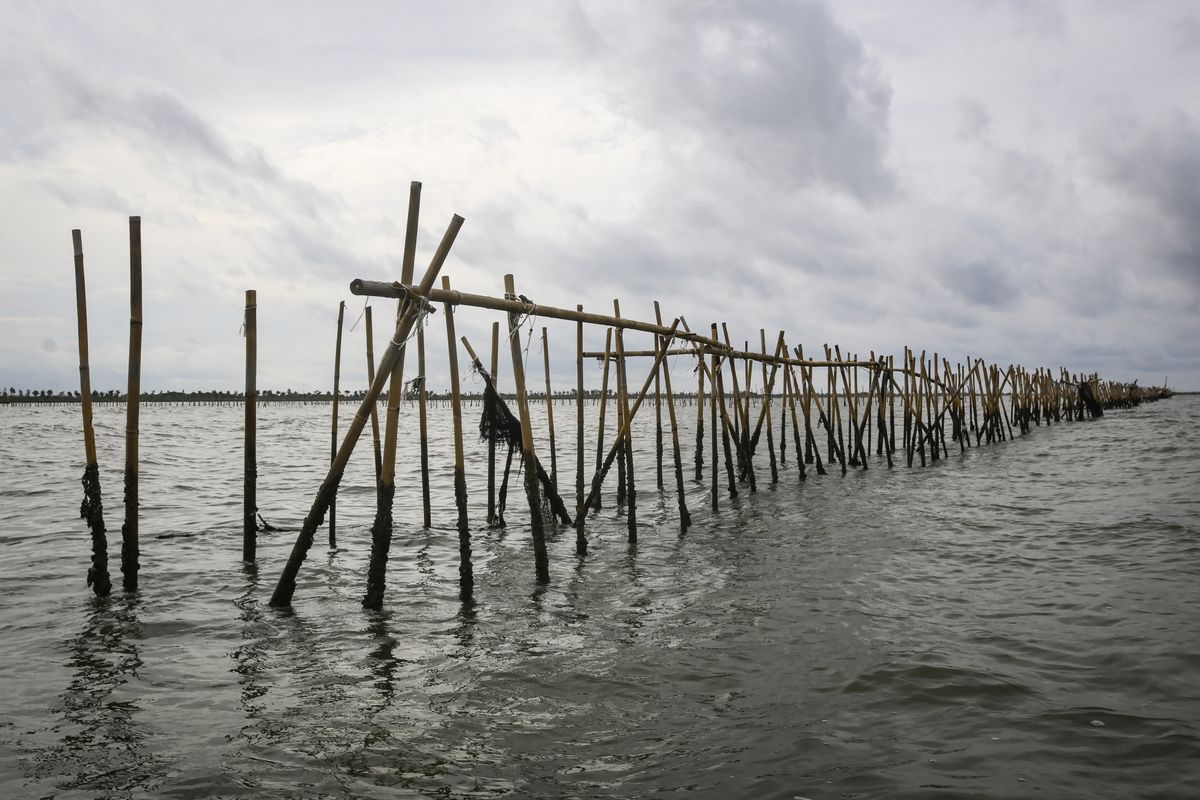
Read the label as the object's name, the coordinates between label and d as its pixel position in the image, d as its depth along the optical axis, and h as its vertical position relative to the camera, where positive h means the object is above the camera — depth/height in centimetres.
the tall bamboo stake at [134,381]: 668 +17
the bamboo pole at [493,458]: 1047 -88
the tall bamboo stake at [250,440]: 765 -42
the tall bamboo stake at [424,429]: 885 -42
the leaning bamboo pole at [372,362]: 985 +49
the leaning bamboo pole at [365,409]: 618 -10
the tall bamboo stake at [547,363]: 1244 +52
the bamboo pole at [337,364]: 1078 +47
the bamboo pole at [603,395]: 1148 -2
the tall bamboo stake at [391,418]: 627 -17
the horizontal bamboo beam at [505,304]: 618 +89
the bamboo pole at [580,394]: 1091 +0
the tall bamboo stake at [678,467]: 1105 -110
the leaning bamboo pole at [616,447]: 952 -70
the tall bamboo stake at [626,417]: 1023 -32
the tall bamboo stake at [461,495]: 705 -90
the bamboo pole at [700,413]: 1239 -35
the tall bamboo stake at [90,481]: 668 -72
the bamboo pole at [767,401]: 1609 -20
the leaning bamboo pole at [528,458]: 754 -62
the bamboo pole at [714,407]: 1284 -25
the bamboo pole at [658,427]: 1159 -55
